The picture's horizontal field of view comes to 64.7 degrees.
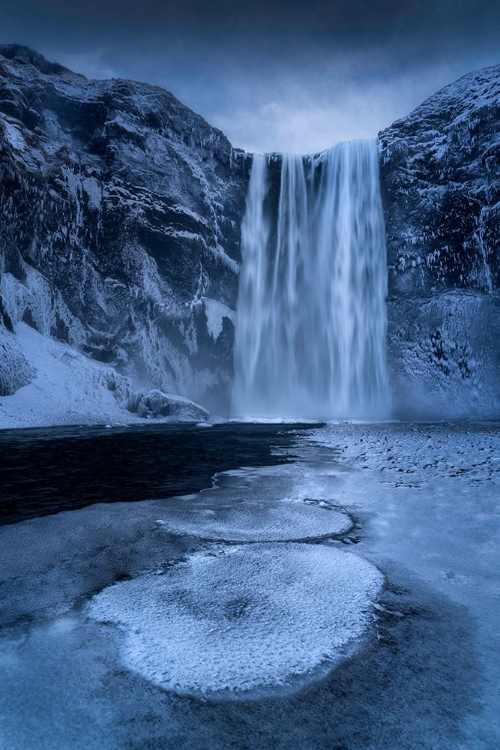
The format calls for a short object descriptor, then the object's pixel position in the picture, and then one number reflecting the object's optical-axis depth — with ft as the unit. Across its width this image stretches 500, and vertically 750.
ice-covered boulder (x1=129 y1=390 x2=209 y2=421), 77.46
